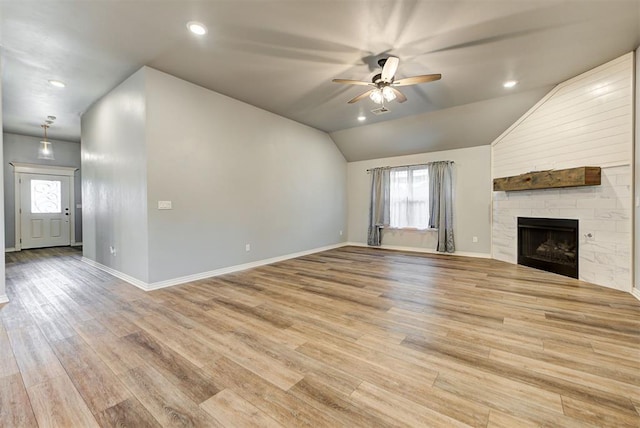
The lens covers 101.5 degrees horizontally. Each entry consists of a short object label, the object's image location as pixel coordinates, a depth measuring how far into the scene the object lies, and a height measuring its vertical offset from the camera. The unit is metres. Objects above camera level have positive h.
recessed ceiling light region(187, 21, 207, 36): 2.66 +1.92
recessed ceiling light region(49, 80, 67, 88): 3.89 +1.95
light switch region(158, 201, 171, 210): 3.60 +0.10
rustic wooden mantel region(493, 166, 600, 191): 3.63 +0.51
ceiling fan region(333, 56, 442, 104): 3.04 +1.59
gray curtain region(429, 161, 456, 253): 6.09 +0.17
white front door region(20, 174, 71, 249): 6.83 +0.04
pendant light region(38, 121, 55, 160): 5.26 +1.25
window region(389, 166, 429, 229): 6.50 +0.35
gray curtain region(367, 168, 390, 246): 6.93 +0.17
